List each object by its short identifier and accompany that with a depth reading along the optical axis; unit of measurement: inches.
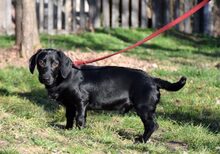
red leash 287.6
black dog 271.6
